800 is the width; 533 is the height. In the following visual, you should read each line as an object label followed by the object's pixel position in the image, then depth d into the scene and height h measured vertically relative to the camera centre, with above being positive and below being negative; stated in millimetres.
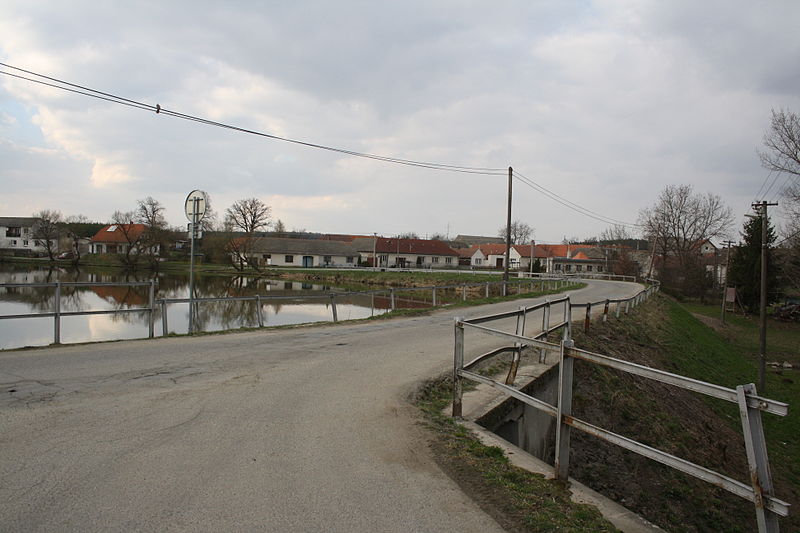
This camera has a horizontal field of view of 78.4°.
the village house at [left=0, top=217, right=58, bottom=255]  101931 +2125
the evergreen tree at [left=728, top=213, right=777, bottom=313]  47469 -813
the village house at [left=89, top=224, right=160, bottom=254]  87312 +1233
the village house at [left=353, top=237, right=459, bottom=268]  91500 -2
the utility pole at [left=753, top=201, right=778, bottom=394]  20438 -2098
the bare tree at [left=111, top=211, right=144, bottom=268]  69000 +2380
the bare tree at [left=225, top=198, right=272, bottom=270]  71688 +4231
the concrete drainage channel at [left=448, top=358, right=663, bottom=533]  4238 -2053
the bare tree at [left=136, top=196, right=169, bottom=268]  69438 +2170
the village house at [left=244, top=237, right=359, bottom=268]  87750 -496
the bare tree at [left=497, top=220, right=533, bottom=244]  141375 +6472
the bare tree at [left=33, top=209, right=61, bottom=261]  76125 +1980
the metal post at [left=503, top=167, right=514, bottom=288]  29634 +1353
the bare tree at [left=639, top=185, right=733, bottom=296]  63469 +4252
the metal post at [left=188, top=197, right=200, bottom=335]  12202 +519
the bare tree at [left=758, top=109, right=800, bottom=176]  31619 +7771
